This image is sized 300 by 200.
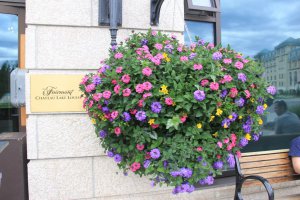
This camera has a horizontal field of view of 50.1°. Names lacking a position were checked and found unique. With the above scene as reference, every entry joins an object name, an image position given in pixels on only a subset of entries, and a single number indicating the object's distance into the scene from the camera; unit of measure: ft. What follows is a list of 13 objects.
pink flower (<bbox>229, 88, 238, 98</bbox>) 7.34
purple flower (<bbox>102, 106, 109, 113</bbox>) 7.60
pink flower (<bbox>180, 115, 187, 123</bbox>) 7.25
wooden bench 10.56
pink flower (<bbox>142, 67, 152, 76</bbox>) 7.08
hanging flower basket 7.20
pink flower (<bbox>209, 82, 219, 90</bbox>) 7.05
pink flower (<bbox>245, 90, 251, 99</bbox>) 7.50
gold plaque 9.80
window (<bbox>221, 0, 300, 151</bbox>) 14.53
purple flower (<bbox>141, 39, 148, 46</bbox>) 8.59
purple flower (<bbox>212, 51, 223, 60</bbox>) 7.60
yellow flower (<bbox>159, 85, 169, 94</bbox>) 7.16
